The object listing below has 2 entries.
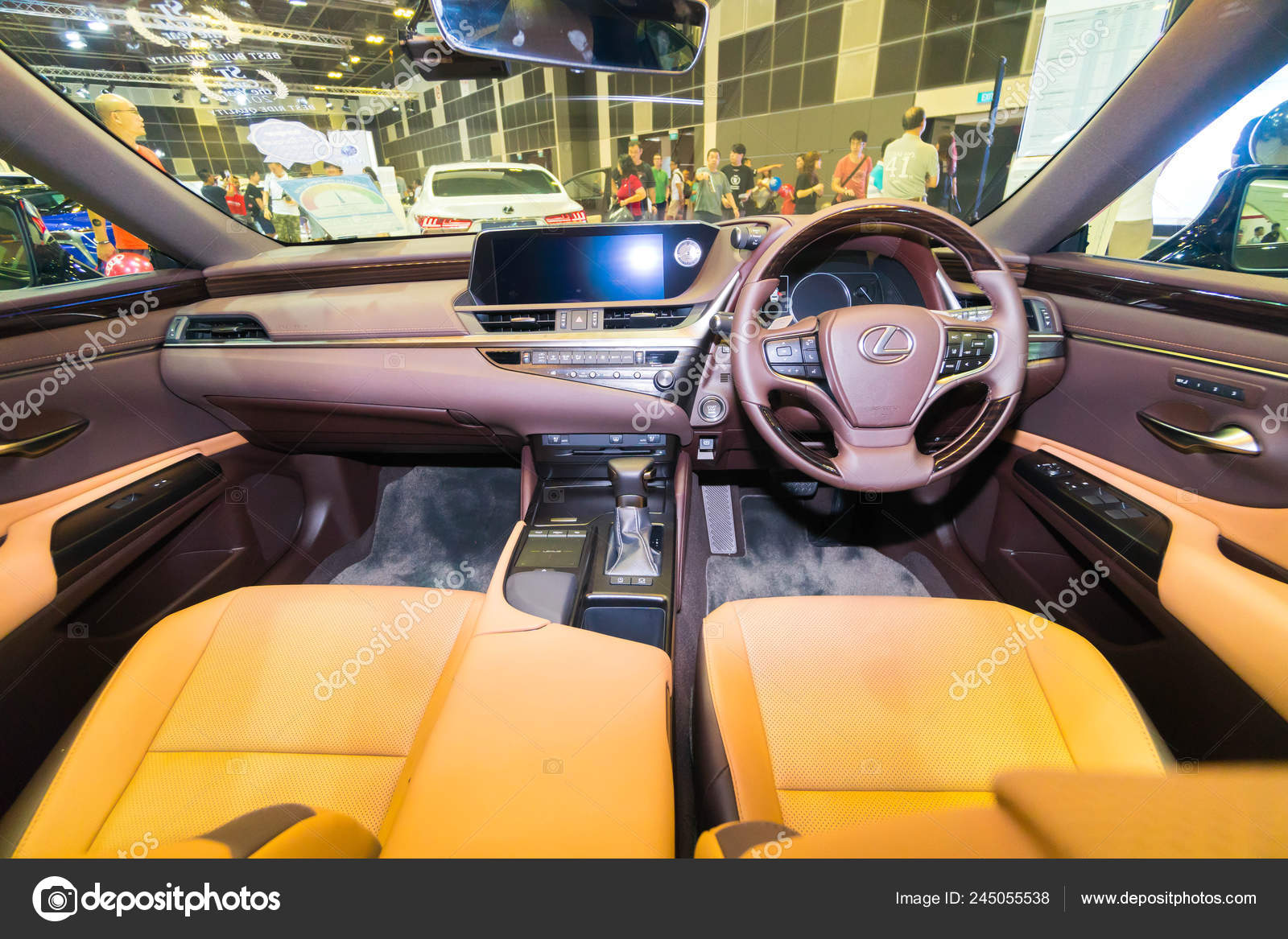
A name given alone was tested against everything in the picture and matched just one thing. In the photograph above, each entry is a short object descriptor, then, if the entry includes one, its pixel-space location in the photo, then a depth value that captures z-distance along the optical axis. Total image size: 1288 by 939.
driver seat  0.92
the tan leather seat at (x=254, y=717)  0.91
